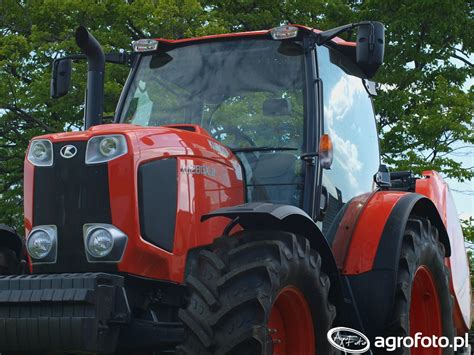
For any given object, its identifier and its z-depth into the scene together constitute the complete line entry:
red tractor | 8.55
